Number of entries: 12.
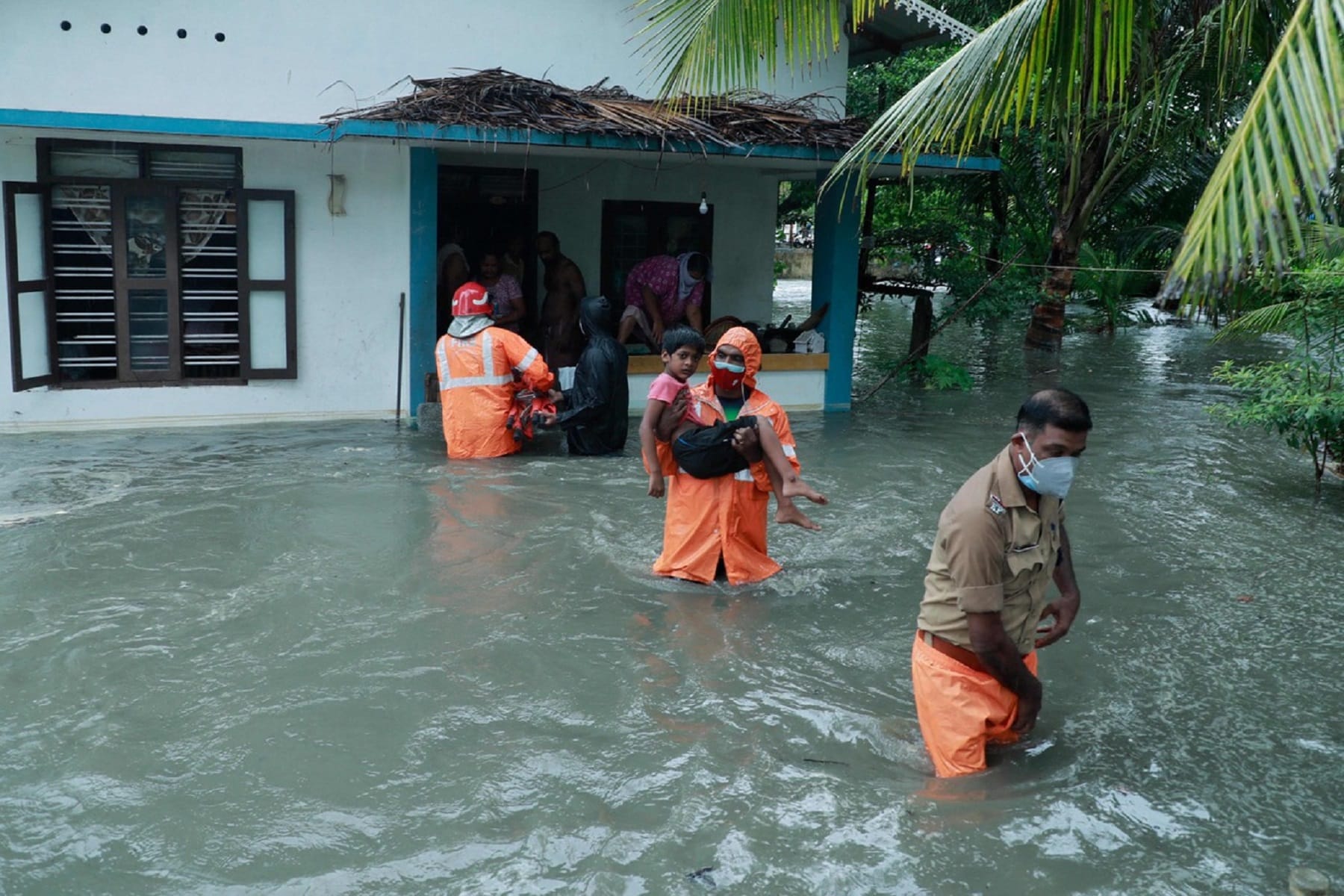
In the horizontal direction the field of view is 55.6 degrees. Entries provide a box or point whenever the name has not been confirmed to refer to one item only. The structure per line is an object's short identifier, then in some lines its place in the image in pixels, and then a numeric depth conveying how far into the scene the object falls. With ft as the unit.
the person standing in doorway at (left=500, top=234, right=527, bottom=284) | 42.16
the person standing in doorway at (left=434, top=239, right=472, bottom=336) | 40.45
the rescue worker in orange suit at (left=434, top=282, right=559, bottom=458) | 33.35
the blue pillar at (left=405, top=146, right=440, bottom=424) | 37.68
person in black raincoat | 34.24
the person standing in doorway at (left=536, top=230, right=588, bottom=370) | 39.73
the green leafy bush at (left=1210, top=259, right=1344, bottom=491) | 28.48
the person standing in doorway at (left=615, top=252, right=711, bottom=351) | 41.37
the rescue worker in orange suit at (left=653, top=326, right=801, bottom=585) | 21.44
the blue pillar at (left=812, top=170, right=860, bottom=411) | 43.52
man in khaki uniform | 13.61
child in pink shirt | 20.86
